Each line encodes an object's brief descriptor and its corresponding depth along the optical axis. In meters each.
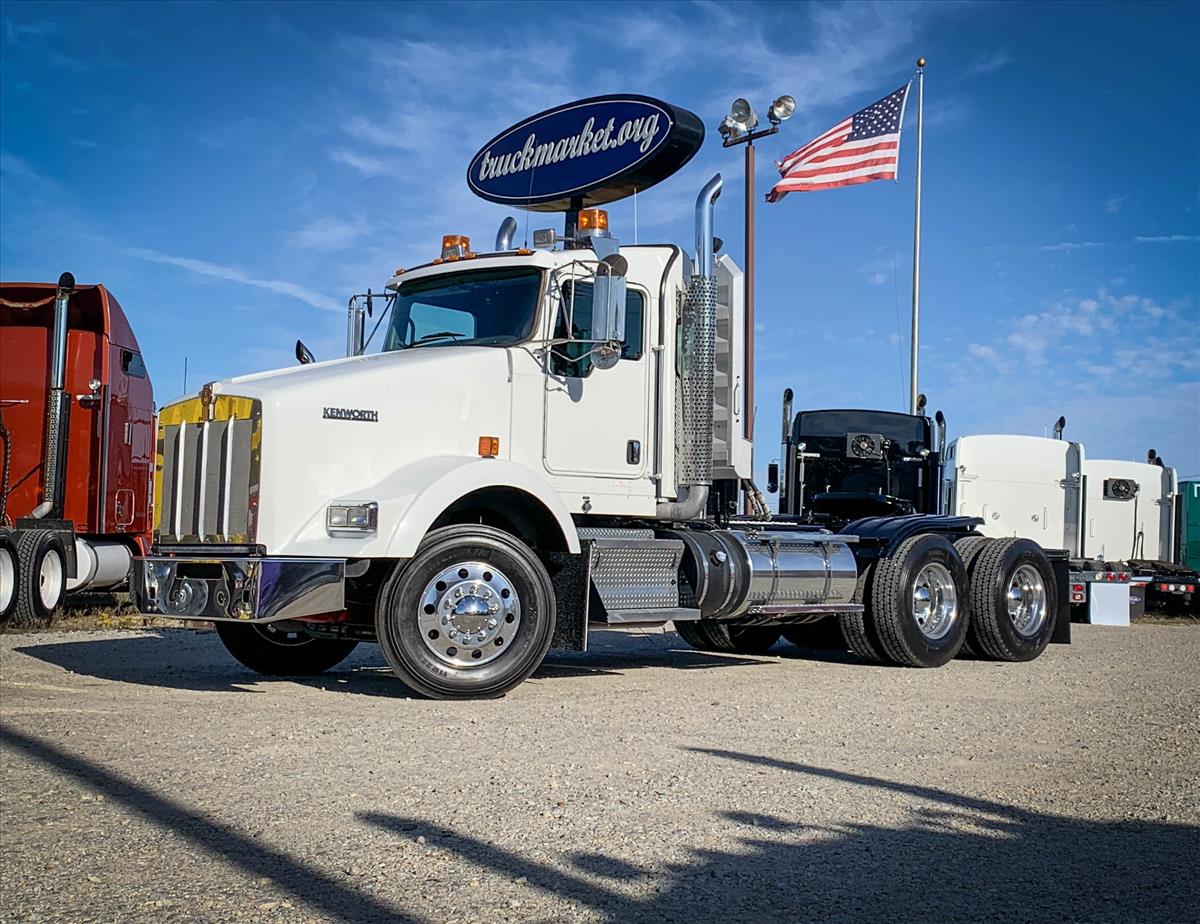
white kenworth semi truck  8.03
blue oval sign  10.07
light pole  13.66
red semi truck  13.98
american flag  20.89
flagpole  27.06
